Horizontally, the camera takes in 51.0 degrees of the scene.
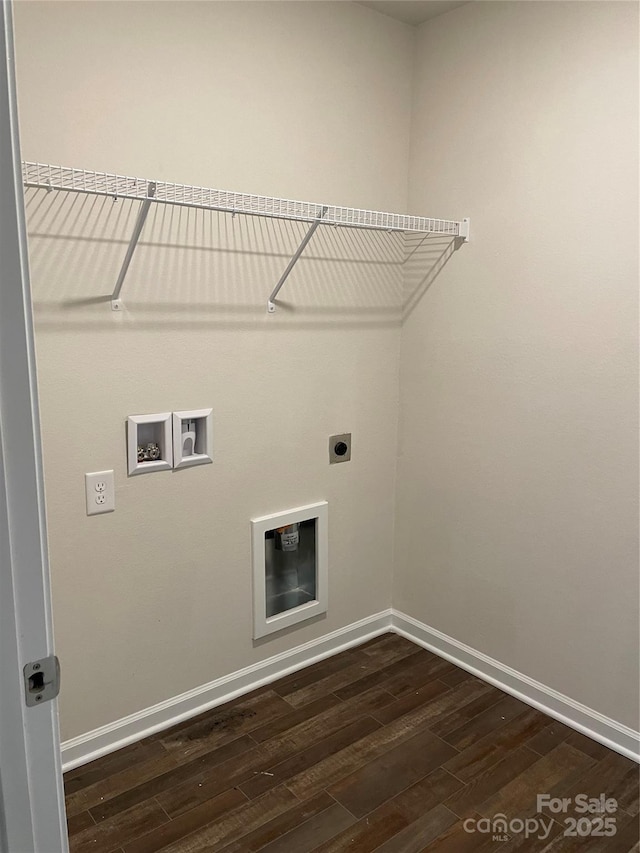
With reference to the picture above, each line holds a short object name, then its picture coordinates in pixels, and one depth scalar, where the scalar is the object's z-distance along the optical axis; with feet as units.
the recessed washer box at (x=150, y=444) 6.97
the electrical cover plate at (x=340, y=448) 8.87
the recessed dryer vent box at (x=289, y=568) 8.36
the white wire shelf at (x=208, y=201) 5.74
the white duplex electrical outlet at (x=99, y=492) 6.77
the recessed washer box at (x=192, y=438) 7.28
